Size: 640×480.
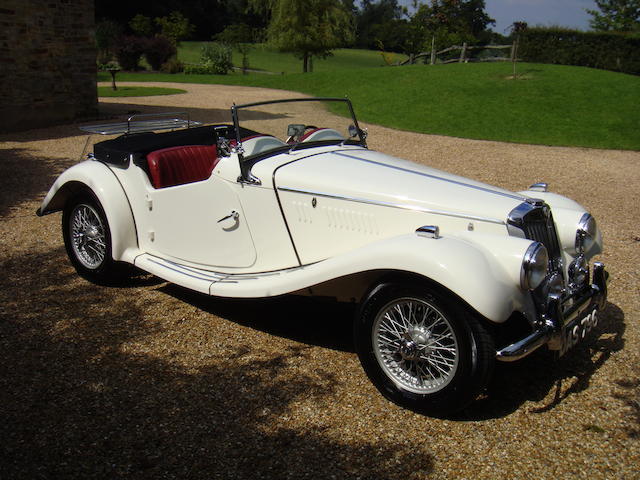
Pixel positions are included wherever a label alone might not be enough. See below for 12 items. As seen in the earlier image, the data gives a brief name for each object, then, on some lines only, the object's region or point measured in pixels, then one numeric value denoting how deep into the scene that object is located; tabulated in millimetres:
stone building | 12891
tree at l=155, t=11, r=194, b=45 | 41781
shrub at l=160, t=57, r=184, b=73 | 33062
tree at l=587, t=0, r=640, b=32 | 41625
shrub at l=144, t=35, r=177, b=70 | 33231
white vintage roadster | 3250
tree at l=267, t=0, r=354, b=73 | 34281
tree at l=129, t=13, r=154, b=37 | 43022
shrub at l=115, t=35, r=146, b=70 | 32250
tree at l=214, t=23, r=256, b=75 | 39875
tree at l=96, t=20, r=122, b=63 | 34438
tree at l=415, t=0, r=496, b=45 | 29781
